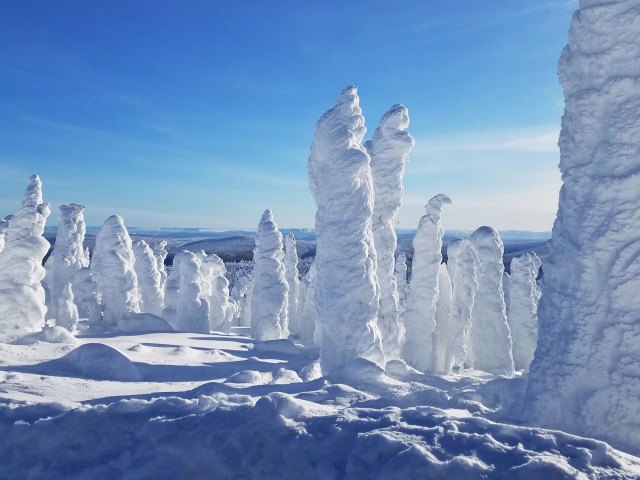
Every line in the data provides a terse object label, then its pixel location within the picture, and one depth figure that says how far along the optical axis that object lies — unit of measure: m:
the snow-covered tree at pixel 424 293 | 27.56
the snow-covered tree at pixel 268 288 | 34.31
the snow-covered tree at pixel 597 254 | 9.62
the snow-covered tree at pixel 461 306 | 27.78
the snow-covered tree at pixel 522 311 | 33.16
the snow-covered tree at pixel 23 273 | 21.59
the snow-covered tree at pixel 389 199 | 25.12
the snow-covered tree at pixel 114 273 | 31.55
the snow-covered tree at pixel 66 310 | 29.19
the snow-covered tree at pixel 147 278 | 43.31
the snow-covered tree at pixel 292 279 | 47.12
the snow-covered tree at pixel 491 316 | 29.17
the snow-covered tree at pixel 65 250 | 37.25
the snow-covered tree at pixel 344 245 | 19.20
